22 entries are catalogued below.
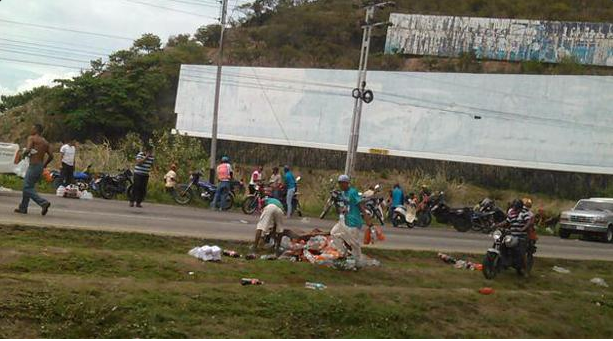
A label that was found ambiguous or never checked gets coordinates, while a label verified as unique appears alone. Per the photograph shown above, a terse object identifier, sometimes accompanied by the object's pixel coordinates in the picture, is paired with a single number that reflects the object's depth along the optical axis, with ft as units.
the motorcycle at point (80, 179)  69.97
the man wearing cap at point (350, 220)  38.81
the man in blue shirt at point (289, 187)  75.87
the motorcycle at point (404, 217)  85.71
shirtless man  43.09
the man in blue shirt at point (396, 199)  86.86
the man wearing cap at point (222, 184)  71.56
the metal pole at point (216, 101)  99.96
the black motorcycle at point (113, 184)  71.36
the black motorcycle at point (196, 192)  77.20
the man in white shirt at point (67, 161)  67.31
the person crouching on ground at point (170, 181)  77.05
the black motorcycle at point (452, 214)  87.56
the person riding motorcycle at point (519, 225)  44.78
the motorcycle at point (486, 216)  85.20
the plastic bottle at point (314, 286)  33.58
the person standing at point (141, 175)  59.72
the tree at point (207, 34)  283.18
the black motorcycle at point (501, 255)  43.58
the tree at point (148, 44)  260.83
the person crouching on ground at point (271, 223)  40.78
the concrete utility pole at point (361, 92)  103.60
